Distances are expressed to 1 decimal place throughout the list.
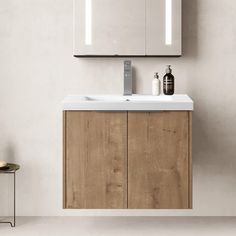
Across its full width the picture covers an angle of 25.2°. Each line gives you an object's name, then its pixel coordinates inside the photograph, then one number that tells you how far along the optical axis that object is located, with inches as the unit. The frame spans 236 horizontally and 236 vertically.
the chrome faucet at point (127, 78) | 145.6
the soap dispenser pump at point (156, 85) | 143.8
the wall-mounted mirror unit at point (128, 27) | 142.7
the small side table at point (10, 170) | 137.3
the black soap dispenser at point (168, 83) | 142.6
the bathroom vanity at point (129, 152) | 126.3
